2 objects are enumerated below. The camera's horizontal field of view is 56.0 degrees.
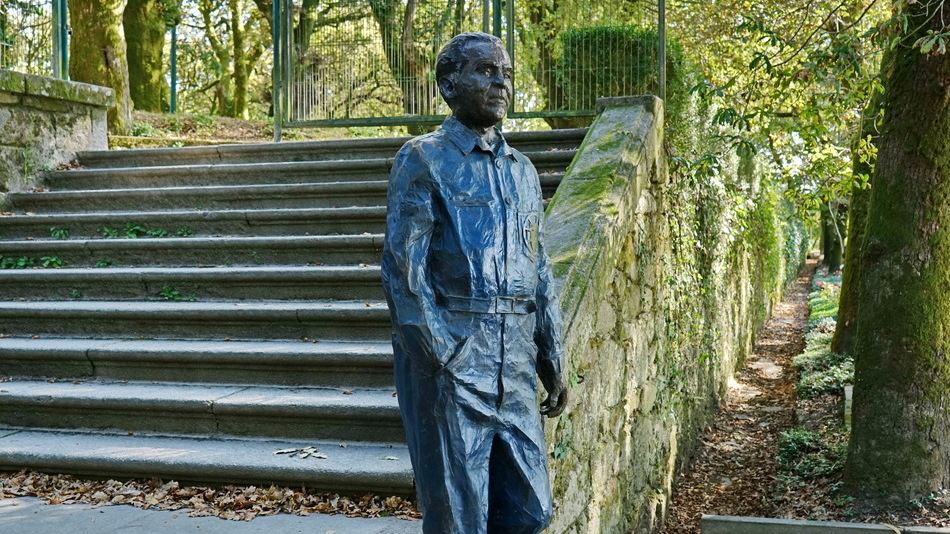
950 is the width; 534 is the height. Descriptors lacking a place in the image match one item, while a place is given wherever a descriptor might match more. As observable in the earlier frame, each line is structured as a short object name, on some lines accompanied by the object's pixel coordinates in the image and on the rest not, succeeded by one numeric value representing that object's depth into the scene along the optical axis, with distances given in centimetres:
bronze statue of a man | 250
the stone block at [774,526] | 521
